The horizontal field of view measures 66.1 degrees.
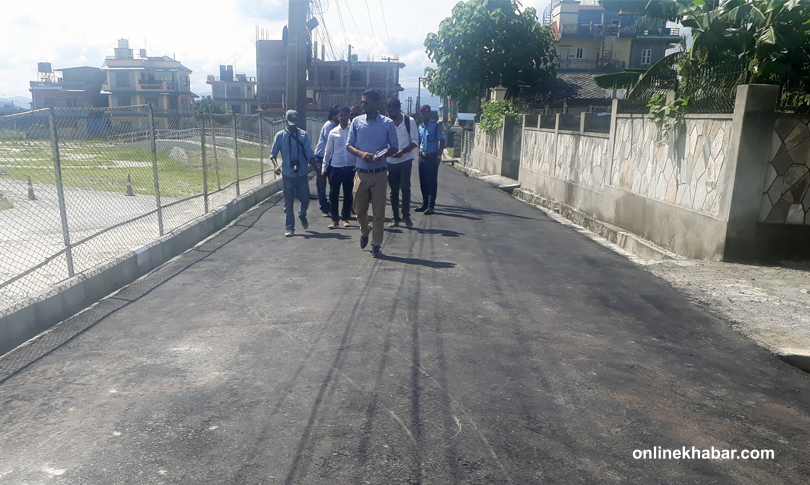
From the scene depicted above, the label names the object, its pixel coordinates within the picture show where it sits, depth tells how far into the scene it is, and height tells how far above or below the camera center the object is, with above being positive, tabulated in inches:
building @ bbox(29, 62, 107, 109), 2952.8 +51.2
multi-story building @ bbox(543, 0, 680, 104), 2394.2 +277.7
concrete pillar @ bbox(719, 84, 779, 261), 290.4 -23.3
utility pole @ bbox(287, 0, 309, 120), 667.4 +61.8
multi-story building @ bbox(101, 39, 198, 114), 2987.2 +84.7
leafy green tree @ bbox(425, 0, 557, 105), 1402.6 +135.7
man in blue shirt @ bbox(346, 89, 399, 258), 301.9 -21.2
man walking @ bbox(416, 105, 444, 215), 446.3 -27.4
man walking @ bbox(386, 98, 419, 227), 381.4 -34.2
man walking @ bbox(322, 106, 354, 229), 394.0 -36.1
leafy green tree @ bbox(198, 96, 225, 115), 2908.5 -20.0
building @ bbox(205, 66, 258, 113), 3555.6 +74.3
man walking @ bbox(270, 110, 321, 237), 369.1 -31.4
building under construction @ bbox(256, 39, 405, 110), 2866.6 +125.2
